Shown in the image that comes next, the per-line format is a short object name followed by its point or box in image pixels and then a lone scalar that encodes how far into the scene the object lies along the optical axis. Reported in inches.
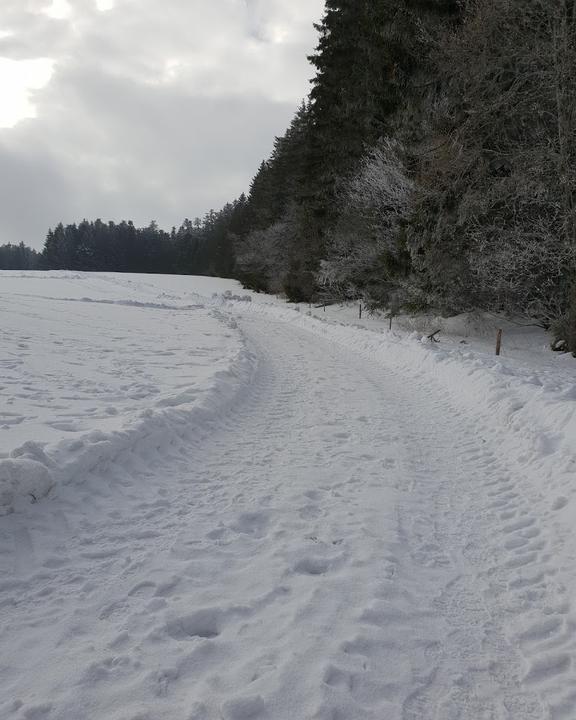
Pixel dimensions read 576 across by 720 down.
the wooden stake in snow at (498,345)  514.6
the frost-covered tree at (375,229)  706.2
